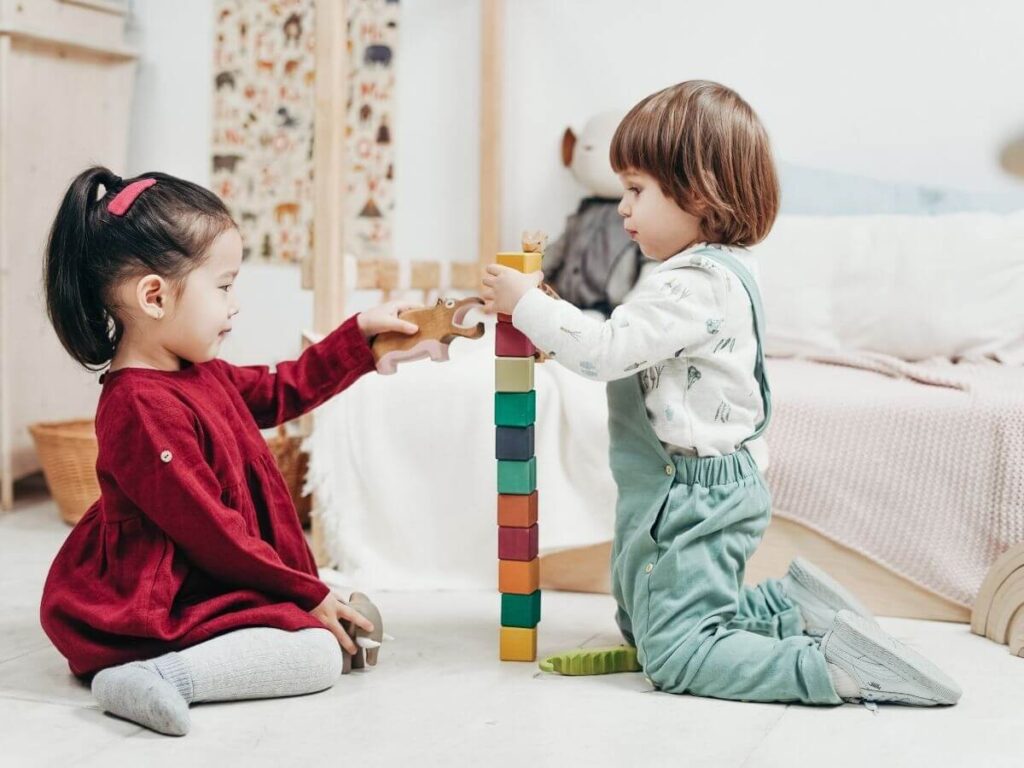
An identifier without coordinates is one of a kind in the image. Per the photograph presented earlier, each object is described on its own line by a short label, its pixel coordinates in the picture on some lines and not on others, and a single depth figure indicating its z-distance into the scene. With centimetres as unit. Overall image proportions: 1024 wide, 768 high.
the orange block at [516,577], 150
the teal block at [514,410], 149
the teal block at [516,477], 149
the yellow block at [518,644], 150
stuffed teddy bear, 245
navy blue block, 149
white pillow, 211
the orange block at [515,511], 149
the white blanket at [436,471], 188
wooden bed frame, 175
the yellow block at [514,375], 149
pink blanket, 171
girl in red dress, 134
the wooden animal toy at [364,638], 146
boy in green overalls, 134
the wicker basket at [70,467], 233
